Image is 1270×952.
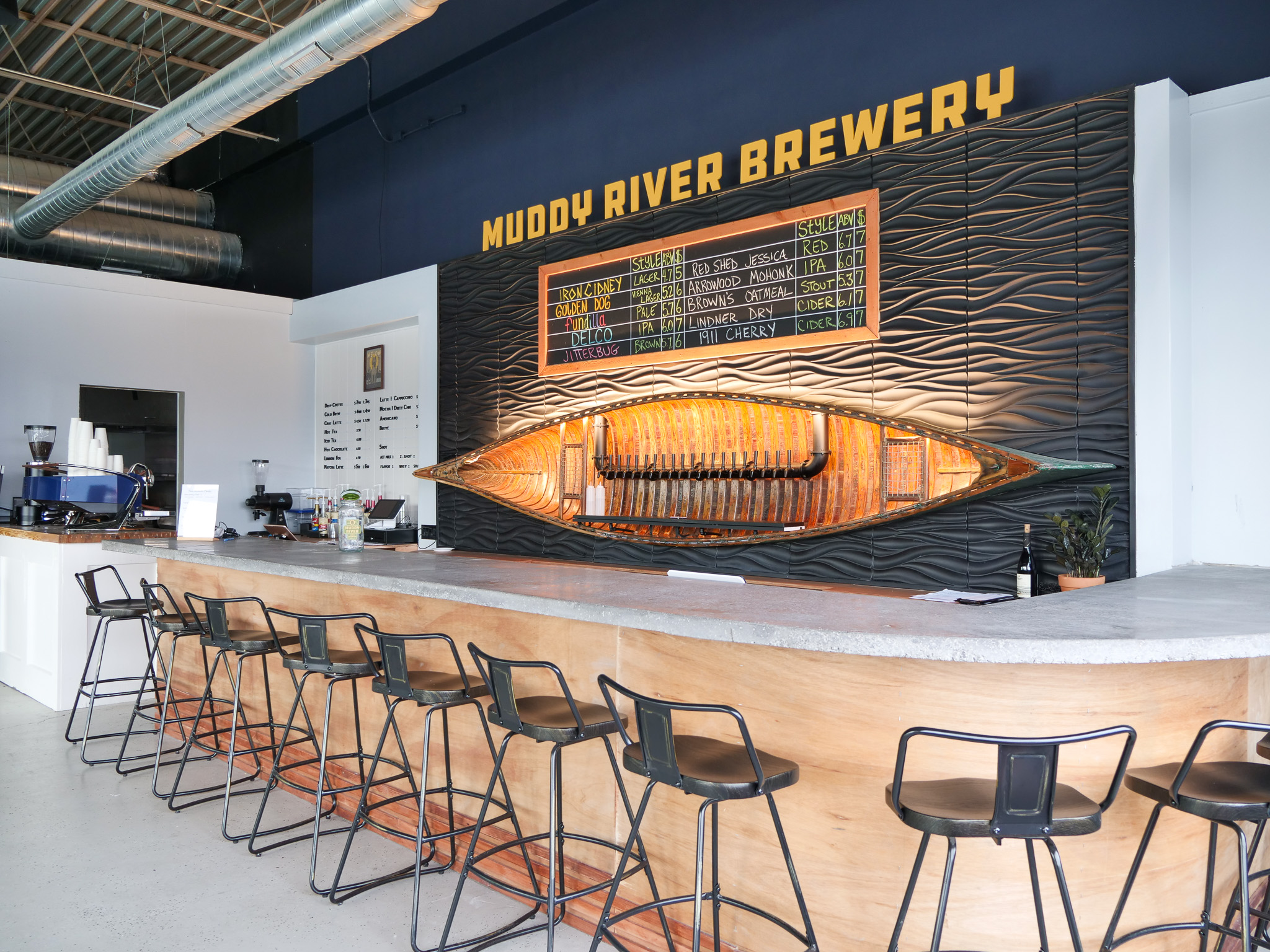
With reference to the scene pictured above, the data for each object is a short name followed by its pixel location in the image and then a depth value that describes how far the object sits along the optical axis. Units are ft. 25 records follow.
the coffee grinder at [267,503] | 26.35
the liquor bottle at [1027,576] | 11.91
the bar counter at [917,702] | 6.62
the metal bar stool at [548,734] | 8.05
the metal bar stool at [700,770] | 6.71
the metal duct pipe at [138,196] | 26.27
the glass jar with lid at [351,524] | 14.34
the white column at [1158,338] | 11.14
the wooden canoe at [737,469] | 13.29
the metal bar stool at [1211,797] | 6.32
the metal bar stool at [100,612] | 15.28
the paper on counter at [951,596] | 10.89
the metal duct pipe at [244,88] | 14.33
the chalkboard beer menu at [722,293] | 14.21
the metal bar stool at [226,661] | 12.08
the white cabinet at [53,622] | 17.65
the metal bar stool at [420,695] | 9.26
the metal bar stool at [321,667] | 10.46
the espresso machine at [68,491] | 20.33
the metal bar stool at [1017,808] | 5.81
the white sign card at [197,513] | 17.19
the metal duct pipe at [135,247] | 26.30
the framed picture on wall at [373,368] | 25.64
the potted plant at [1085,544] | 11.35
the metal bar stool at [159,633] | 13.89
